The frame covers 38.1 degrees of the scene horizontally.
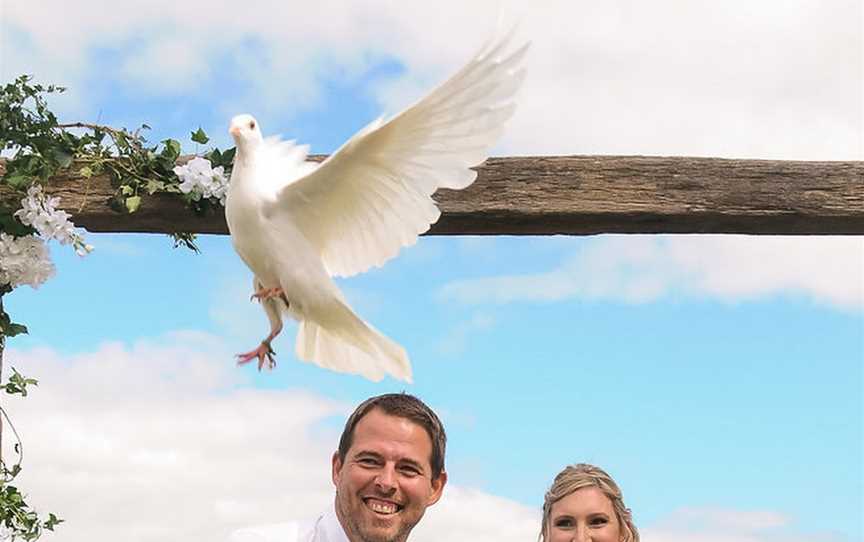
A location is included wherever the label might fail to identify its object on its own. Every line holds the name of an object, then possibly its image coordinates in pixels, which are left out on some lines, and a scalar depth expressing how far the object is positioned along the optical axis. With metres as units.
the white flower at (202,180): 3.20
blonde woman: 2.72
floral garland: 3.20
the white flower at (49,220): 3.18
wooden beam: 3.21
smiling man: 2.52
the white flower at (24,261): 3.20
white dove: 2.44
